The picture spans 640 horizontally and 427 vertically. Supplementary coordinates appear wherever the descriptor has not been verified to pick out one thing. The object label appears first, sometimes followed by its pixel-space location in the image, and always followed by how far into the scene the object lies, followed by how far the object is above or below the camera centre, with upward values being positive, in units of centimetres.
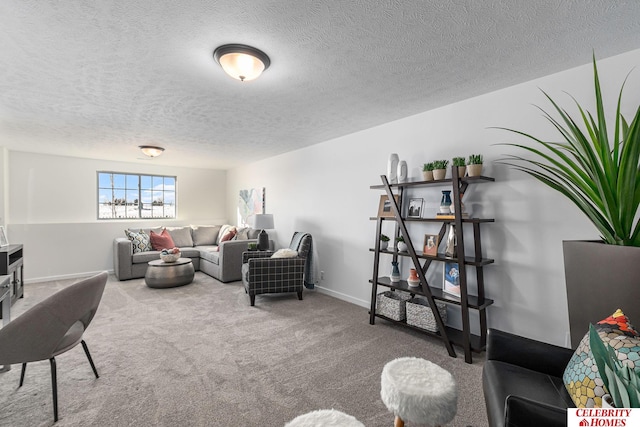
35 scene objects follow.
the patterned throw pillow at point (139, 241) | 554 -27
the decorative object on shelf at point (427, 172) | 284 +47
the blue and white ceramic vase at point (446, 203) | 276 +15
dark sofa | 95 -77
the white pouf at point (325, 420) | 99 -70
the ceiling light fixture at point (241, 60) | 197 +116
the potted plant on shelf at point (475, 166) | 251 +45
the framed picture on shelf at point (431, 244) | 285 -26
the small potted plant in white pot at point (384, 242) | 330 -26
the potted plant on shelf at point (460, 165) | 259 +47
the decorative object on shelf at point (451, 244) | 266 -24
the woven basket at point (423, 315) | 277 -95
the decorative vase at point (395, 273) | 321 -60
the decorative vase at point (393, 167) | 318 +58
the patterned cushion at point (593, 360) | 106 -59
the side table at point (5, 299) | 207 -53
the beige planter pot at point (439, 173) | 275 +43
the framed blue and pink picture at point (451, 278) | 266 -57
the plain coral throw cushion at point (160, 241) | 575 -31
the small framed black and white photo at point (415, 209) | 317 +11
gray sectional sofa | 512 -52
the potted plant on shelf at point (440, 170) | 276 +47
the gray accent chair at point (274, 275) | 386 -73
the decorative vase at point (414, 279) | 296 -62
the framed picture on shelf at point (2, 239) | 343 -10
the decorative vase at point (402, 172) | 312 +51
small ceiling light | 459 +123
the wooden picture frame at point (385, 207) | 329 +15
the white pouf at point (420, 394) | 119 -74
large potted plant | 145 -16
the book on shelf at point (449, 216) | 267 +2
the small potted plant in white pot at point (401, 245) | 307 -27
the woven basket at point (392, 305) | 304 -92
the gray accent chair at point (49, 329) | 158 -56
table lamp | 495 -4
